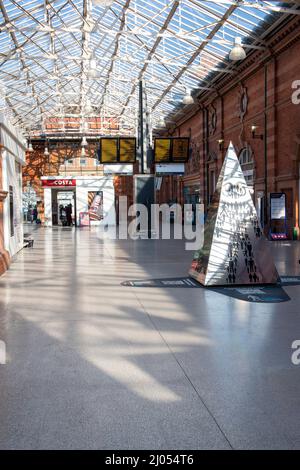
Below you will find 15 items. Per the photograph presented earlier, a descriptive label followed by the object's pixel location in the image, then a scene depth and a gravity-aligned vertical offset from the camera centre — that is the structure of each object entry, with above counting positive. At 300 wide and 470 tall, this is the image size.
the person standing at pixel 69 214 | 34.00 -0.48
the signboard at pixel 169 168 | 21.78 +1.74
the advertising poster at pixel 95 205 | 32.72 +0.13
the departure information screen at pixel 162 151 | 21.56 +2.51
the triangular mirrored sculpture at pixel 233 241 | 8.38 -0.66
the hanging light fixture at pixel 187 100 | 22.61 +5.06
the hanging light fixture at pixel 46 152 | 43.50 +5.15
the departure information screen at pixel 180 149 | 21.61 +2.60
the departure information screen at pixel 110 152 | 21.30 +2.47
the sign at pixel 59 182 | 33.22 +1.78
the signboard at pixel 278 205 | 18.61 -0.04
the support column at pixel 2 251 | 10.23 -0.99
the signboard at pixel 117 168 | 21.70 +1.78
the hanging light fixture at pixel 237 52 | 15.06 +4.88
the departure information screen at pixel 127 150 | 21.33 +2.54
